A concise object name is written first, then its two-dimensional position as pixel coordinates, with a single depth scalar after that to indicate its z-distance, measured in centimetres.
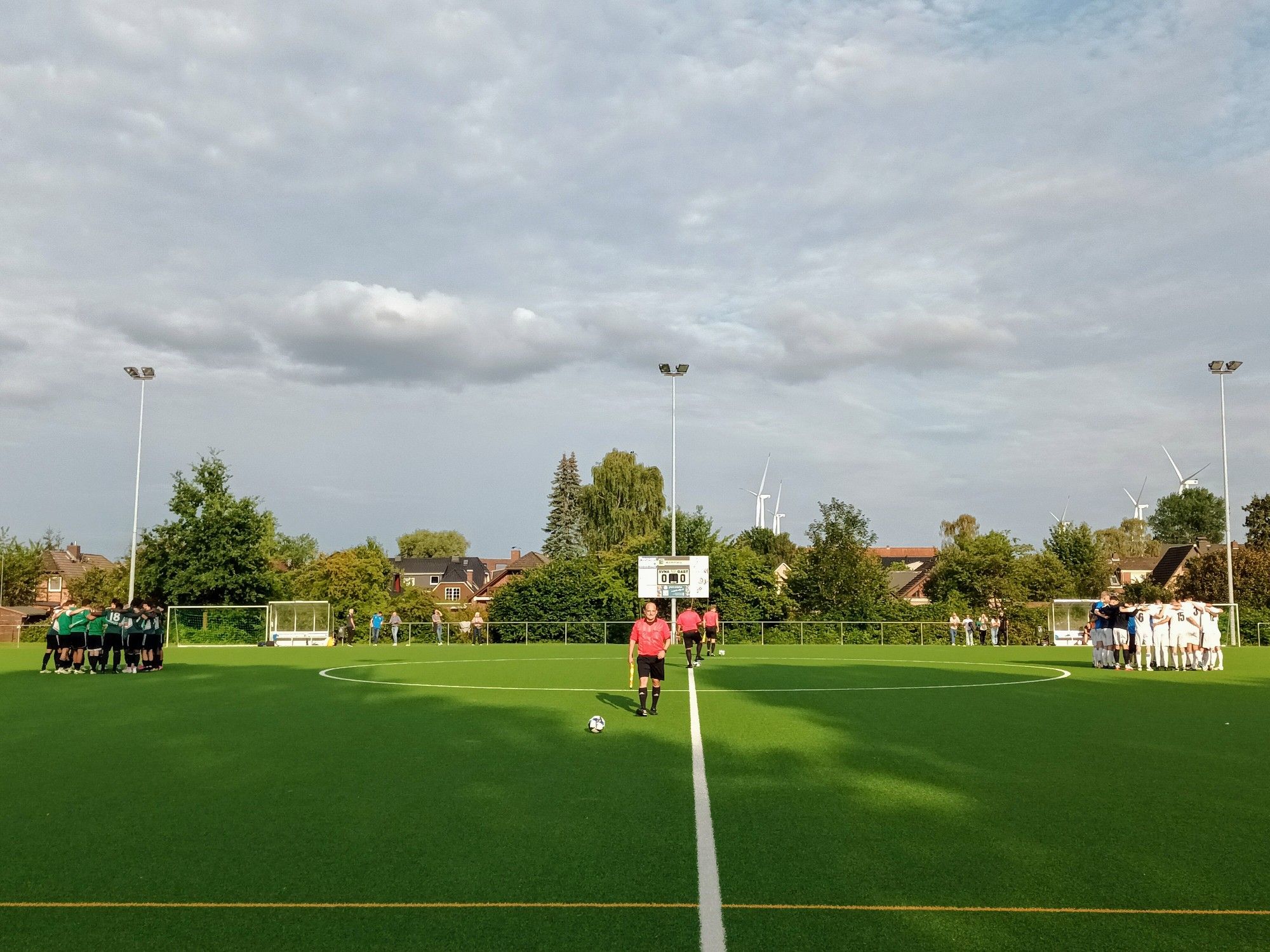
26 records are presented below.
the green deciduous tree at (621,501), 7650
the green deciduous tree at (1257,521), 8281
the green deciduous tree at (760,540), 8581
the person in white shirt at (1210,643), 2752
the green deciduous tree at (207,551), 5431
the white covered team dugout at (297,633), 4828
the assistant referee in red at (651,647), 1555
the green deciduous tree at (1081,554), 7288
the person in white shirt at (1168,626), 2727
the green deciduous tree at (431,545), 13600
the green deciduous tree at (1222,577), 6356
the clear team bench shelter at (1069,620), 4797
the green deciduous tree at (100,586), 6575
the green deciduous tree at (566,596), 5469
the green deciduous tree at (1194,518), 12950
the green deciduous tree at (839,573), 5528
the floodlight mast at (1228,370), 5112
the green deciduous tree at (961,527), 11400
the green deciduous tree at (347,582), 6506
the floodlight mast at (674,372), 4972
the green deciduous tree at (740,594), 5491
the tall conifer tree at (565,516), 8750
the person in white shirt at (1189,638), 2725
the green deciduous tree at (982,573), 5834
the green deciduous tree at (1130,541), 11944
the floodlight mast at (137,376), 5006
